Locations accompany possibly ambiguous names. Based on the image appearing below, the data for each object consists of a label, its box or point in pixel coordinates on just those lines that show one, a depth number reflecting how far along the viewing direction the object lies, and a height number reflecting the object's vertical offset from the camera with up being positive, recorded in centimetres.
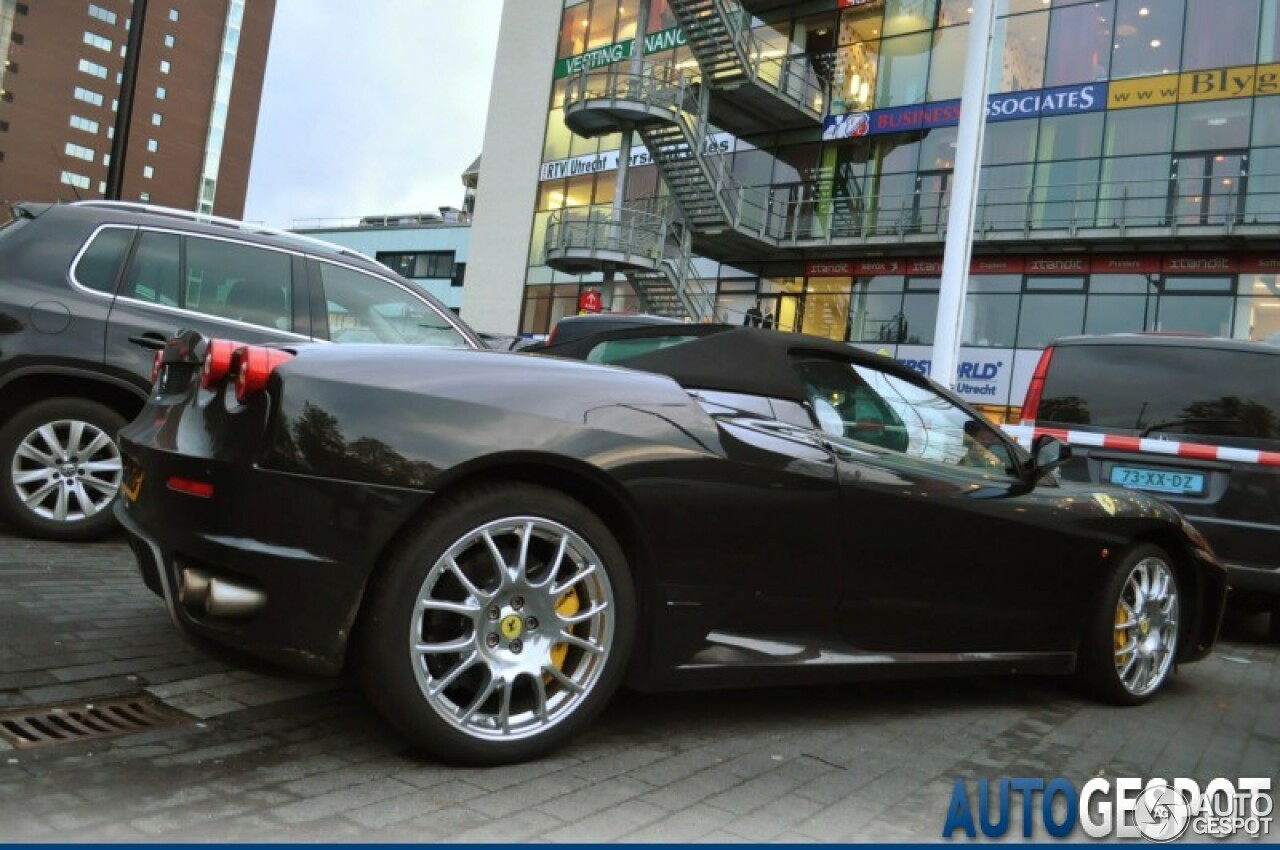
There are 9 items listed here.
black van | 560 +62
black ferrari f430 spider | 249 -19
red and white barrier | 560 +51
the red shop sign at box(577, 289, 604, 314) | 2361 +398
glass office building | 2064 +808
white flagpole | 1048 +344
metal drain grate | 265 -93
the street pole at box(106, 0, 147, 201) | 1174 +367
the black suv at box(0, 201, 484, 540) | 495 +50
